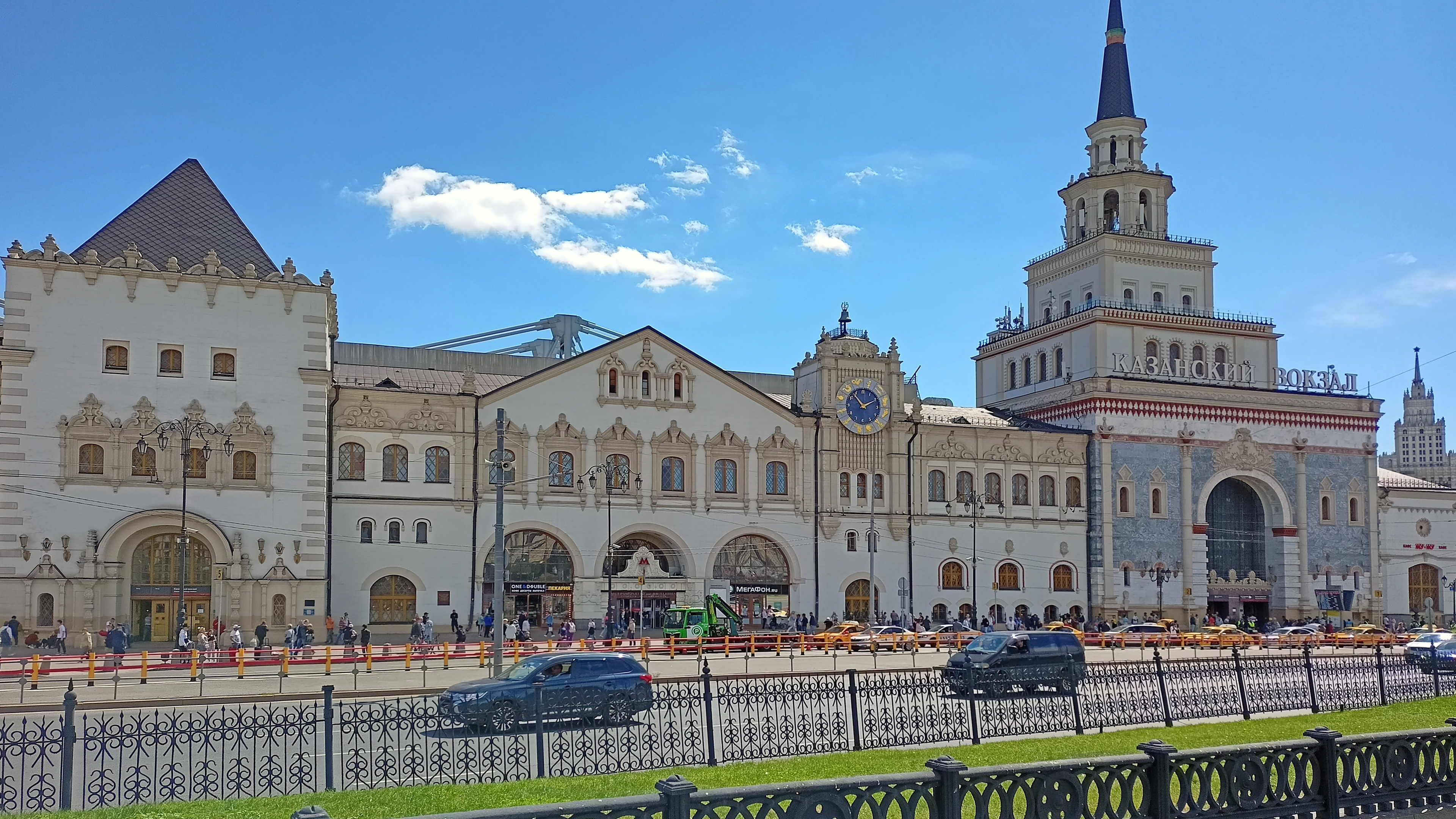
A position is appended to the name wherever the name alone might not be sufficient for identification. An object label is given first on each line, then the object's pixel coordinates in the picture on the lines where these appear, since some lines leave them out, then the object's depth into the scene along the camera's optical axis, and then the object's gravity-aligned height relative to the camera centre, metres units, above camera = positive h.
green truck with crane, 47.09 -4.37
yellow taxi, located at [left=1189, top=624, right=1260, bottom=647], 51.59 -5.60
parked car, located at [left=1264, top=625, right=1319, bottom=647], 53.19 -5.84
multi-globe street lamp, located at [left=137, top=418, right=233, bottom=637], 45.62 +2.88
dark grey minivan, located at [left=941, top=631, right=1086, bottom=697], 30.73 -3.74
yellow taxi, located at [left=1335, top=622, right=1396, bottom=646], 53.19 -5.89
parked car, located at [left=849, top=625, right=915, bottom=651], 45.69 -4.94
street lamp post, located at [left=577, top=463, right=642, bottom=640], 55.06 +1.43
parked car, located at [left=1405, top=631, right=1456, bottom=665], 36.42 -4.59
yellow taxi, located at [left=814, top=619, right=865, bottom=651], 45.28 -4.86
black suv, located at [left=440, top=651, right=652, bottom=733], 18.64 -3.23
